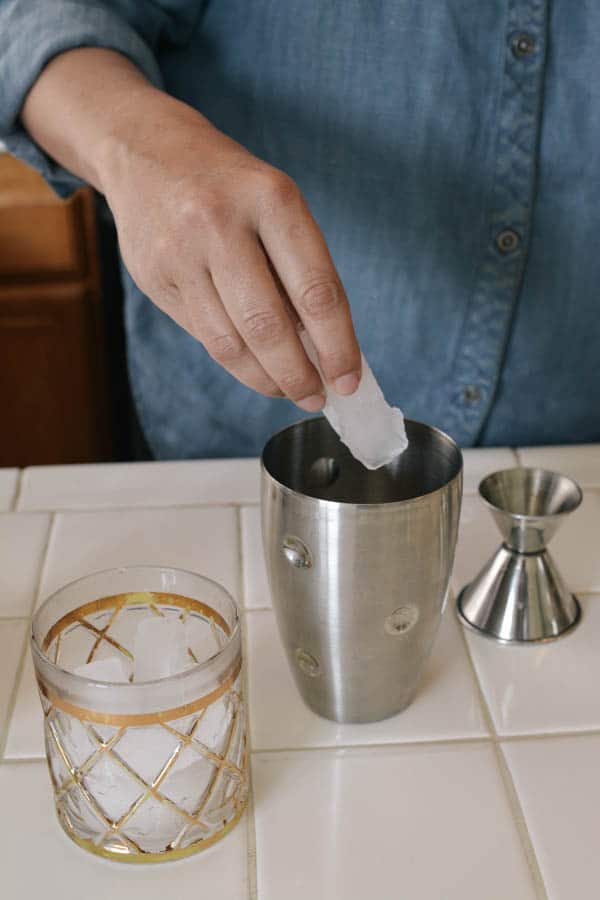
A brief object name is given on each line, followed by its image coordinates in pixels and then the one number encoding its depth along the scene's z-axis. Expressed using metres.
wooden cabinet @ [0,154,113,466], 1.47
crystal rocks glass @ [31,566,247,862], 0.50
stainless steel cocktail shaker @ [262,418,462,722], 0.55
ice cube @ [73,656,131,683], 0.54
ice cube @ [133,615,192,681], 0.56
